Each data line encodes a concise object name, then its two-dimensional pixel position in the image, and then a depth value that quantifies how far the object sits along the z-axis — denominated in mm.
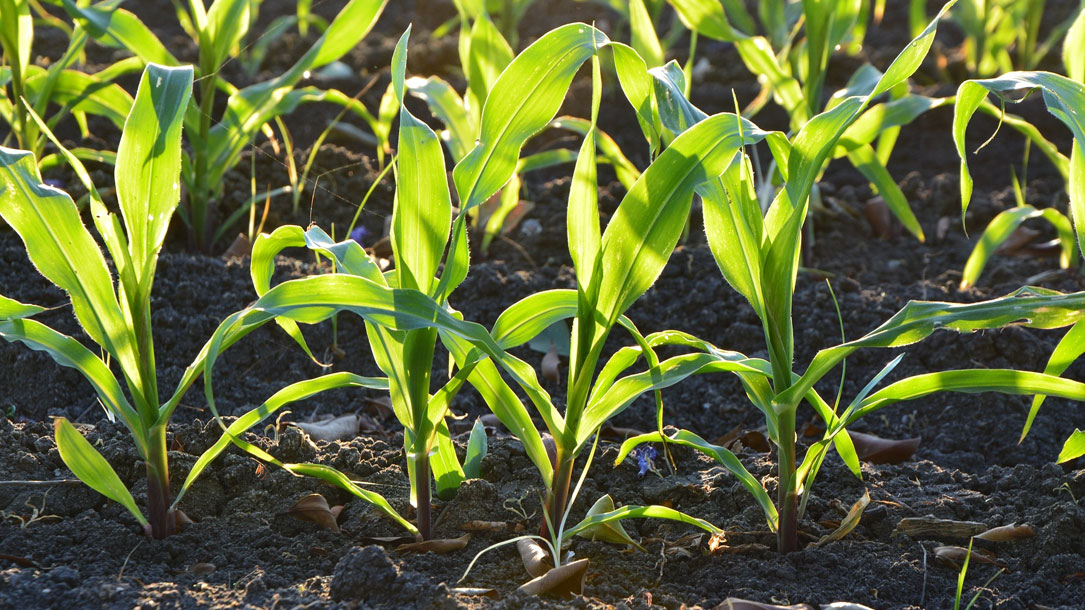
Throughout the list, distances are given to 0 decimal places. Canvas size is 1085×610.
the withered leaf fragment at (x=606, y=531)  2648
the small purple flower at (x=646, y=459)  2766
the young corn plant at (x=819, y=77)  3056
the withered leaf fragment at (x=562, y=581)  2579
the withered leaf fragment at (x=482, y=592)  2572
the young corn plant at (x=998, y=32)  4335
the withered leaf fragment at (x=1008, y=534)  2679
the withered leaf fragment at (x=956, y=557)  2653
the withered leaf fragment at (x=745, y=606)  2559
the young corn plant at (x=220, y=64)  3153
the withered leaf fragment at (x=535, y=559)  2608
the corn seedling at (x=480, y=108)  3204
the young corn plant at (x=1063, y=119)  2560
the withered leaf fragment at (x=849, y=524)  2673
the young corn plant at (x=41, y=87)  3118
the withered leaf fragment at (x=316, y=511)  2672
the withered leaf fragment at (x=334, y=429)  2854
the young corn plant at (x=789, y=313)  2561
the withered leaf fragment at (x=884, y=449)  2885
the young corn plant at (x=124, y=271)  2590
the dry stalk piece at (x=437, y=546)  2637
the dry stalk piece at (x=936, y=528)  2689
